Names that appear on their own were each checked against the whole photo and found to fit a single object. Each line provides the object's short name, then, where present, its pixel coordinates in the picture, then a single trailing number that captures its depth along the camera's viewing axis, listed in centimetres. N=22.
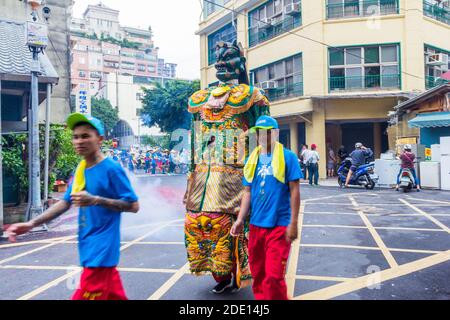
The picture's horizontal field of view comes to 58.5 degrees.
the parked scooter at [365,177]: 1363
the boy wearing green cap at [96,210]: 246
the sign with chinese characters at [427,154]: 1358
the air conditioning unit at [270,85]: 2073
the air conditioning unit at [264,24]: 2112
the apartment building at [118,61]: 5669
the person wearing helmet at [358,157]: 1370
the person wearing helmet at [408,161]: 1236
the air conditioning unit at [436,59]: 1802
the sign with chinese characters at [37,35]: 780
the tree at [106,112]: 4525
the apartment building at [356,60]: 1744
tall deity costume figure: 367
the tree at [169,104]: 2775
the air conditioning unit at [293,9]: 1914
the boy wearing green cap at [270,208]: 304
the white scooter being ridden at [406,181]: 1232
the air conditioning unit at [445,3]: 1943
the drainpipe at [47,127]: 852
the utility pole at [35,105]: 784
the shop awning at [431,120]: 1255
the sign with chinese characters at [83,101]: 1647
